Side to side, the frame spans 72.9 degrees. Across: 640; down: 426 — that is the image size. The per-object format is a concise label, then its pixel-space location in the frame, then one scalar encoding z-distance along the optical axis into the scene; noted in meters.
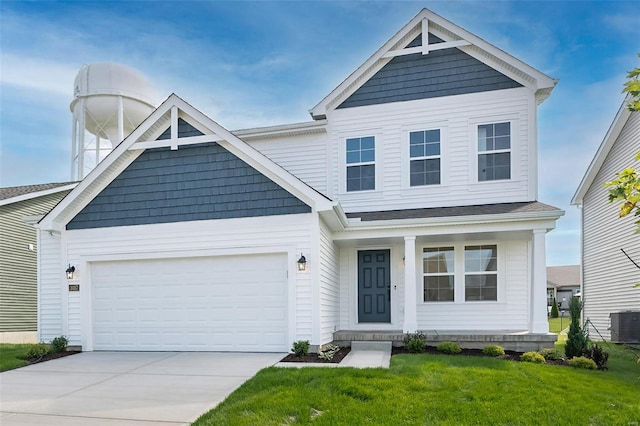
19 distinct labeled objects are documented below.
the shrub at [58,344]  9.43
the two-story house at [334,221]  9.09
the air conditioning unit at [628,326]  11.81
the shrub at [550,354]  8.19
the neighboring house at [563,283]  37.22
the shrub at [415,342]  8.84
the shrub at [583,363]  7.52
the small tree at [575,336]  8.16
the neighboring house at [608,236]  12.26
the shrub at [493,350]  8.54
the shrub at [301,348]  8.26
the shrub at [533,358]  7.76
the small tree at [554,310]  26.75
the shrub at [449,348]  8.66
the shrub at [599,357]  7.81
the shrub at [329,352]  8.04
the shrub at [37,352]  8.88
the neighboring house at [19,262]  13.55
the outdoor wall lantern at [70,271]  9.76
